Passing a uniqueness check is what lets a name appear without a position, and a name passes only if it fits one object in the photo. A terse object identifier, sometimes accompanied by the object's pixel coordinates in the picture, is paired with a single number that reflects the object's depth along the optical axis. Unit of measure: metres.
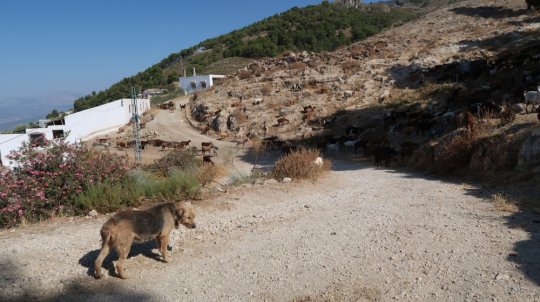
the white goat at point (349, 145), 18.11
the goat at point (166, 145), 24.59
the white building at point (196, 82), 48.97
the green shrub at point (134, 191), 8.01
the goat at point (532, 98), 12.74
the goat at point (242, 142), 24.29
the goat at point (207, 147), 21.89
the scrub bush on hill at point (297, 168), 10.62
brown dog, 5.12
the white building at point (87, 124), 27.20
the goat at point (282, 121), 26.43
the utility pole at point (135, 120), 17.04
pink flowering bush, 7.60
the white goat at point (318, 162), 11.20
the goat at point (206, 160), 17.11
